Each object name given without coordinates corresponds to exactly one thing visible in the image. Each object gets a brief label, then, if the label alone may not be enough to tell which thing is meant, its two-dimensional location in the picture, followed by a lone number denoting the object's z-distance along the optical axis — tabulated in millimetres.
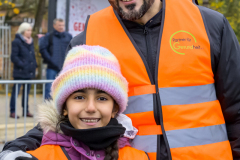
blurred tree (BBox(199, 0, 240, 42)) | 10422
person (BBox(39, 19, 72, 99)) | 7449
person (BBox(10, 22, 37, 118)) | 7223
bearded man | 2131
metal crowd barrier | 5072
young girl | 1978
